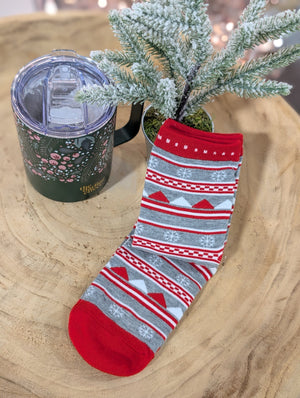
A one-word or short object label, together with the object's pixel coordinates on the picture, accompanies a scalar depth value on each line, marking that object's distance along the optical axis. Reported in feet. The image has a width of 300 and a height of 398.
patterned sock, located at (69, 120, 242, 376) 2.25
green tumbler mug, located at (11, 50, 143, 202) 2.18
